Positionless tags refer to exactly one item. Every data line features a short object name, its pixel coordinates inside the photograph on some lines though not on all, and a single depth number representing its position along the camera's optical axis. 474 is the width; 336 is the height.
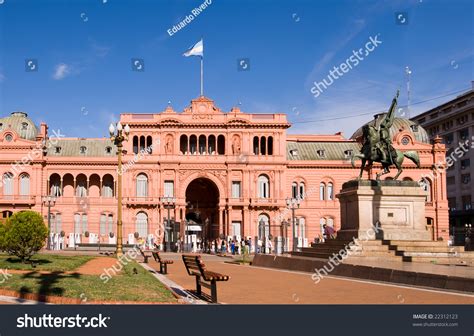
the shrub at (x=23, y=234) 24.81
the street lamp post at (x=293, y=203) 43.97
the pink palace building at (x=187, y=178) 65.12
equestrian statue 25.84
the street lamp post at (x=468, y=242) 31.41
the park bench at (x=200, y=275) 12.57
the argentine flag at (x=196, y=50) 60.41
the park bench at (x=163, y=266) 22.50
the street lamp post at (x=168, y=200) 63.03
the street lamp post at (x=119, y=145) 26.11
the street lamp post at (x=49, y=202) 52.64
